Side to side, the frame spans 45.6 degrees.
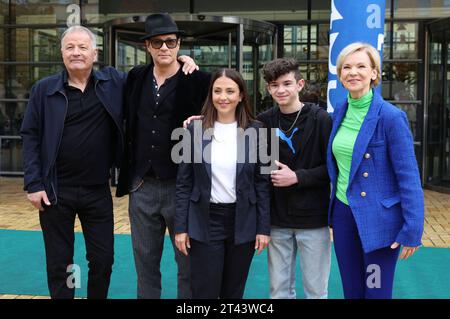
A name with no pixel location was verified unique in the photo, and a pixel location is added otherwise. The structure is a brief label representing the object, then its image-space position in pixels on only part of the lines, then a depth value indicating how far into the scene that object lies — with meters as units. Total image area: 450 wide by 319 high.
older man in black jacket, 3.19
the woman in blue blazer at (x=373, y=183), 2.49
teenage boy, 2.89
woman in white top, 2.84
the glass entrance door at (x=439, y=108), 9.71
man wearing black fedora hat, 3.16
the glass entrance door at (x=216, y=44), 9.12
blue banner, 4.27
